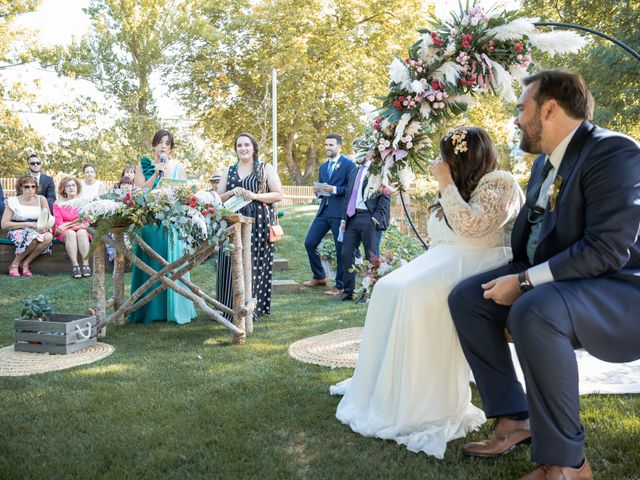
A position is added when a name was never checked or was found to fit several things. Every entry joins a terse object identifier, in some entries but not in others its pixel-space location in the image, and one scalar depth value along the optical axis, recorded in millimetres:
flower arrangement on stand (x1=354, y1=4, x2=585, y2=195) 3572
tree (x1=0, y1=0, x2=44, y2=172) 19188
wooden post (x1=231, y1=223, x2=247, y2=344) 5395
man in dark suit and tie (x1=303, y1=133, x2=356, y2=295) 8516
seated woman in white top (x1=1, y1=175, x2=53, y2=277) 9422
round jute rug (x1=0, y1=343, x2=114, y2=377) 4477
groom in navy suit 2457
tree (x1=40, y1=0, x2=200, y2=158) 26078
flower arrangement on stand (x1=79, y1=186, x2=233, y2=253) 4953
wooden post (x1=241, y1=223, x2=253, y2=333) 5730
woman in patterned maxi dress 6293
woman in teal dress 6312
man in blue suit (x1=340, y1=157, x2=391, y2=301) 7879
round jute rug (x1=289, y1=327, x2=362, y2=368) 4652
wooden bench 9586
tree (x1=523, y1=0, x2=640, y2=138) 13305
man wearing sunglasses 10461
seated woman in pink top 9469
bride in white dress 3186
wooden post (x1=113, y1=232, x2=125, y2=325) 6238
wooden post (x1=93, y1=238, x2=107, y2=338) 5445
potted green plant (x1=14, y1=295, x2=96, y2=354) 5012
